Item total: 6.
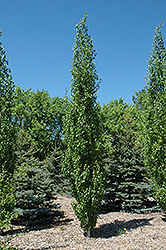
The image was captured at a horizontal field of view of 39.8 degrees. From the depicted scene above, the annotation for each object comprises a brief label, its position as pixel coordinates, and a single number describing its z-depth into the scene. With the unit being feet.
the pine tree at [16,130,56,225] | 24.39
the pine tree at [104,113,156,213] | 29.84
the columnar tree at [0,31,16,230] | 18.59
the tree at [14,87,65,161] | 58.65
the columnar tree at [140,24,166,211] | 24.98
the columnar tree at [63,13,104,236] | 20.01
